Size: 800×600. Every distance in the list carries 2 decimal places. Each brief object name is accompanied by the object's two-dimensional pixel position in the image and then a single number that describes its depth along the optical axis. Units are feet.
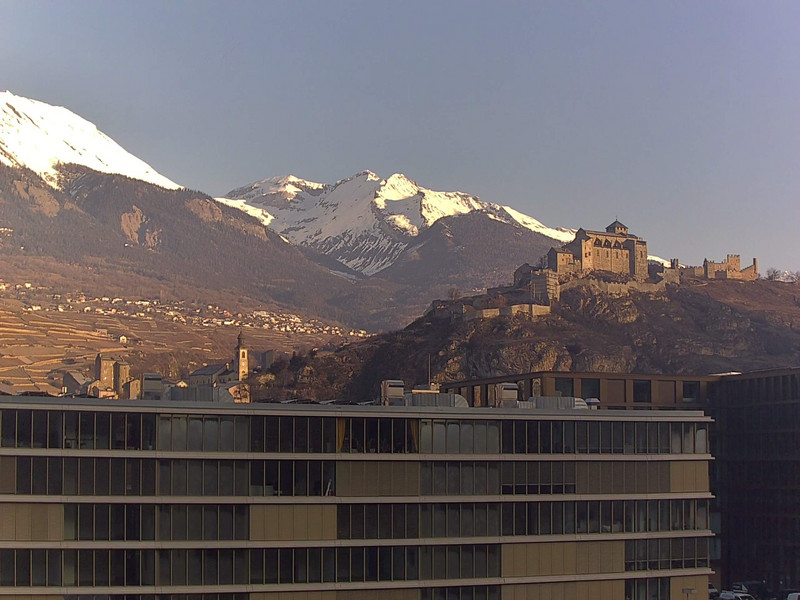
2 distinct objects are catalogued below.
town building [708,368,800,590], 432.66
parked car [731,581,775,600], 408.46
